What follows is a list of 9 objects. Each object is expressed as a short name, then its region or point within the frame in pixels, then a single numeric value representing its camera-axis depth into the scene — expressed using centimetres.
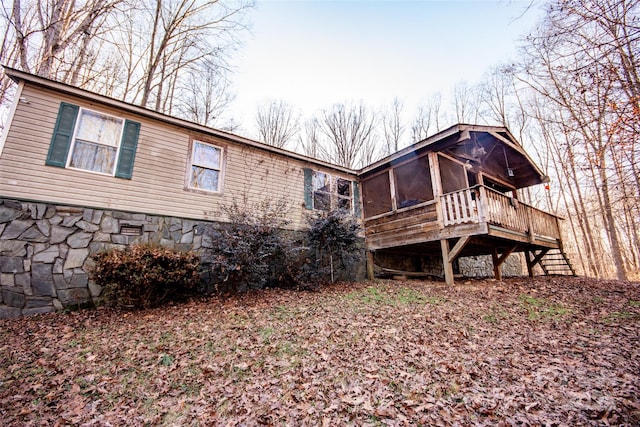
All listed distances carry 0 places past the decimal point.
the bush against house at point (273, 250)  609
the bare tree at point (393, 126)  1989
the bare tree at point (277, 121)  1900
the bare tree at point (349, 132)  1923
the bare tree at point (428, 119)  1949
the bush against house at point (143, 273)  488
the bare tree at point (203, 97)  1449
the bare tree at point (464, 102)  1828
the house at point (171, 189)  529
